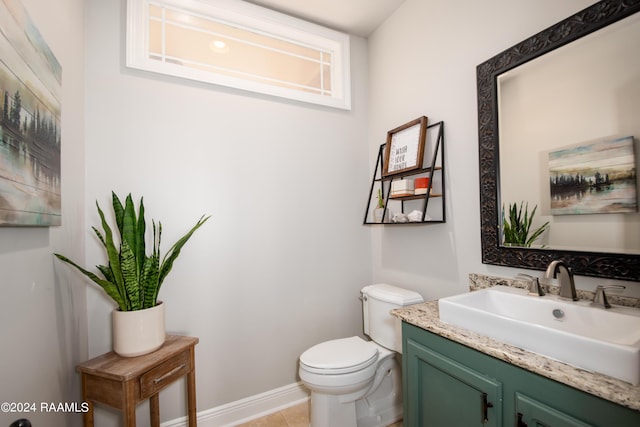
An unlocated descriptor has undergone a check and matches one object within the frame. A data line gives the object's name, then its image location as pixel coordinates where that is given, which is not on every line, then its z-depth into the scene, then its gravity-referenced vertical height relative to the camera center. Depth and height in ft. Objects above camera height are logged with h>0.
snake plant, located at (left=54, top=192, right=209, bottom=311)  4.06 -0.69
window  5.50 +4.05
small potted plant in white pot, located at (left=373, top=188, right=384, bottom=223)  6.40 +0.14
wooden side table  3.68 -2.24
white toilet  4.83 -2.82
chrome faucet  3.39 -0.85
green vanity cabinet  2.36 -1.92
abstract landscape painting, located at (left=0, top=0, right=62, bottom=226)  2.47 +1.08
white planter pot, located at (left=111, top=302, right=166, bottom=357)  4.16 -1.68
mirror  3.28 +1.03
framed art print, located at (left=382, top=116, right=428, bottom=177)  5.70 +1.56
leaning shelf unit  5.38 +0.52
